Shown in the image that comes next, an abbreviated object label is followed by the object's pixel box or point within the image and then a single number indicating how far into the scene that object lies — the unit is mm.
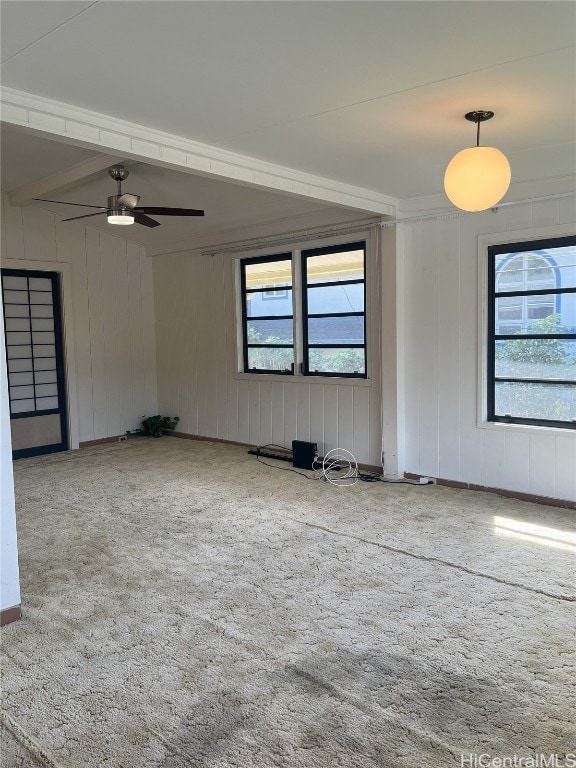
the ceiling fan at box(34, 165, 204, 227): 4930
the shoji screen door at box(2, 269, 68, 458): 6844
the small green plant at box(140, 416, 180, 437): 7922
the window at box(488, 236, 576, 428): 4527
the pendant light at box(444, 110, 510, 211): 2971
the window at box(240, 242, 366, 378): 5918
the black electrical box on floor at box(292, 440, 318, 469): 6008
